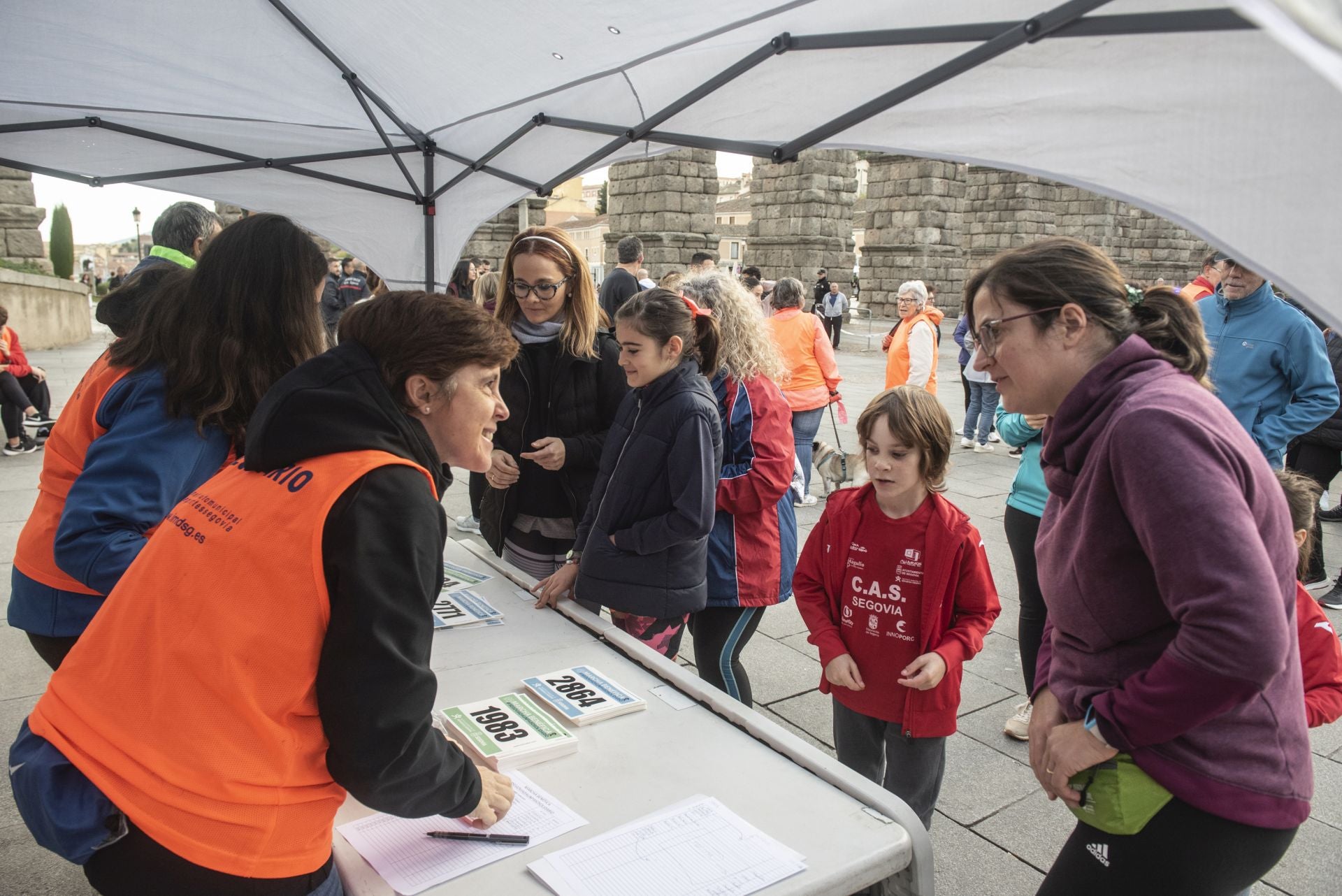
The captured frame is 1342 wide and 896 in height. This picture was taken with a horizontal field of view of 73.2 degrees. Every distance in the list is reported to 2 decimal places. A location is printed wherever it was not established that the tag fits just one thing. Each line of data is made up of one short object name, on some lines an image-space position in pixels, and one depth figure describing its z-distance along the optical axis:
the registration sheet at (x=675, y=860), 1.48
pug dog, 6.09
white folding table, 1.56
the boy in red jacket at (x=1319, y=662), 1.99
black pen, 1.59
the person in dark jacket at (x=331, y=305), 11.33
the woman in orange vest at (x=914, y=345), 7.97
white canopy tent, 1.71
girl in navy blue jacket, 2.80
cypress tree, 27.33
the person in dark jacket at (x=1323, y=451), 5.93
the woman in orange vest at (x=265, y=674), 1.25
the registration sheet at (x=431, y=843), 1.51
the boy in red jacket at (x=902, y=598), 2.49
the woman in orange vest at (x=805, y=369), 6.92
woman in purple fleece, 1.33
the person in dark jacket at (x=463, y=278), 9.62
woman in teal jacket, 3.38
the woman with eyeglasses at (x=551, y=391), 3.39
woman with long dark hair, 1.92
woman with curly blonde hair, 3.10
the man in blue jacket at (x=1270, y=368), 4.03
